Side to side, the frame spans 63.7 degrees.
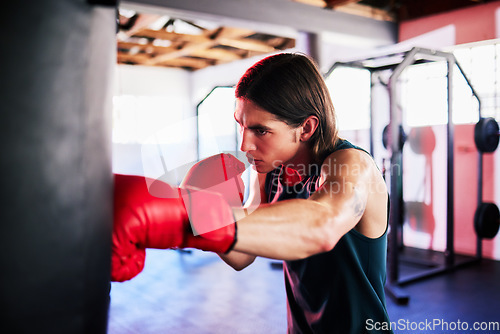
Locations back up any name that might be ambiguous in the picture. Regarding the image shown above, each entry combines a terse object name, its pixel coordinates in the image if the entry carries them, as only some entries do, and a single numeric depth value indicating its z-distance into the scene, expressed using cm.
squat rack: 346
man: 104
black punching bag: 46
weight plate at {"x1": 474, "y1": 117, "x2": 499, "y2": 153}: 414
